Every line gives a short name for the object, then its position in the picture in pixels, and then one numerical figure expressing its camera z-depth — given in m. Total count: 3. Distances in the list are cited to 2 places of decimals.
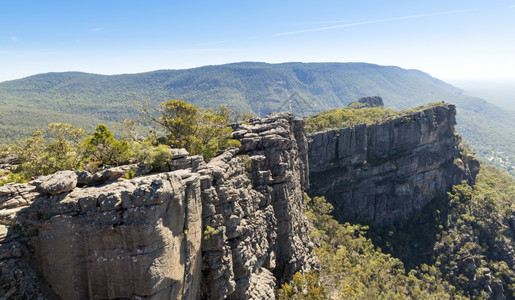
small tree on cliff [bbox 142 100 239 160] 35.19
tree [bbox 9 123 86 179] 27.83
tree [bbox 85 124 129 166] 28.88
